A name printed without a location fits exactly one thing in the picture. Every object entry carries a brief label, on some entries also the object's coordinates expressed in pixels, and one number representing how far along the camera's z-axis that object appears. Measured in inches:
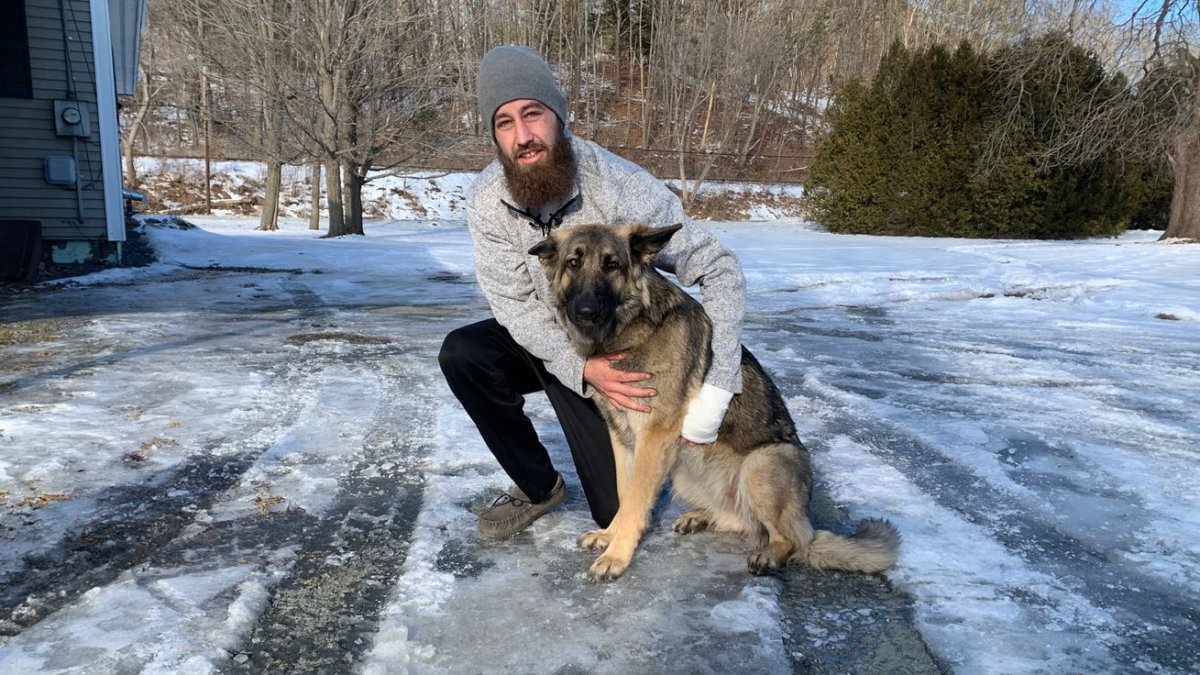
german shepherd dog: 110.1
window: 418.0
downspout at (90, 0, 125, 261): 438.9
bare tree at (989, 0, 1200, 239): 657.0
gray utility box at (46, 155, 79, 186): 429.4
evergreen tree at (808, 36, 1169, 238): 787.4
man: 115.0
